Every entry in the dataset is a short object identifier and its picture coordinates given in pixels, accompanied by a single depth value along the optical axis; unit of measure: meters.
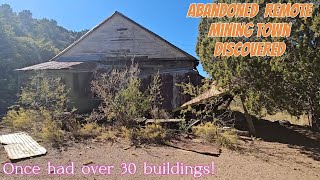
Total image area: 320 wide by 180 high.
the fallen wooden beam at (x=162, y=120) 6.94
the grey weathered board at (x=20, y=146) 4.93
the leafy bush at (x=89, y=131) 6.42
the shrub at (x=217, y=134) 5.98
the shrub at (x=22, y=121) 7.20
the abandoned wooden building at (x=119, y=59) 10.61
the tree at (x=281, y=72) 5.17
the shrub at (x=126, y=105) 6.79
